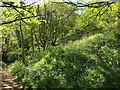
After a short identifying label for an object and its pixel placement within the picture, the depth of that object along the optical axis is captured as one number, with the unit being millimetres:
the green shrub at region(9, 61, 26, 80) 4529
